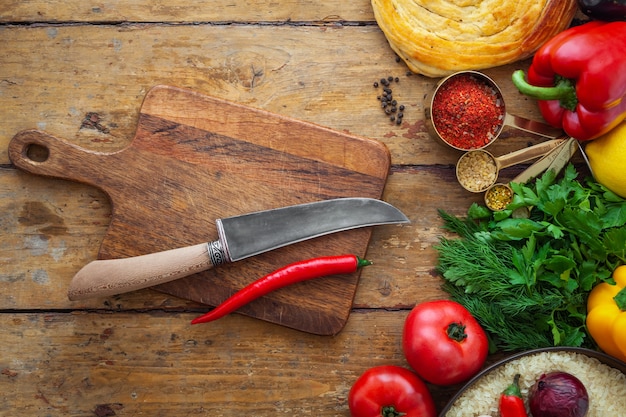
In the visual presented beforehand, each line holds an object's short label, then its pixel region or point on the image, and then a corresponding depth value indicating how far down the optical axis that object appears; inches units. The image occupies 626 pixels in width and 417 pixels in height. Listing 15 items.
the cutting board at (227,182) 30.7
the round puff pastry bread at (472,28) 30.1
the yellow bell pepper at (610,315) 28.2
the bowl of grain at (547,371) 28.8
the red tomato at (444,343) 29.0
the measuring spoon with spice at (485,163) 30.4
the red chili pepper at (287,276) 30.0
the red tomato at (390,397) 29.3
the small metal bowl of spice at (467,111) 30.0
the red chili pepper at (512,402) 28.0
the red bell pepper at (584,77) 28.7
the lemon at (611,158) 29.4
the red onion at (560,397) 27.7
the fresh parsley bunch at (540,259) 29.4
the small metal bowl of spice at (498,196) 30.6
